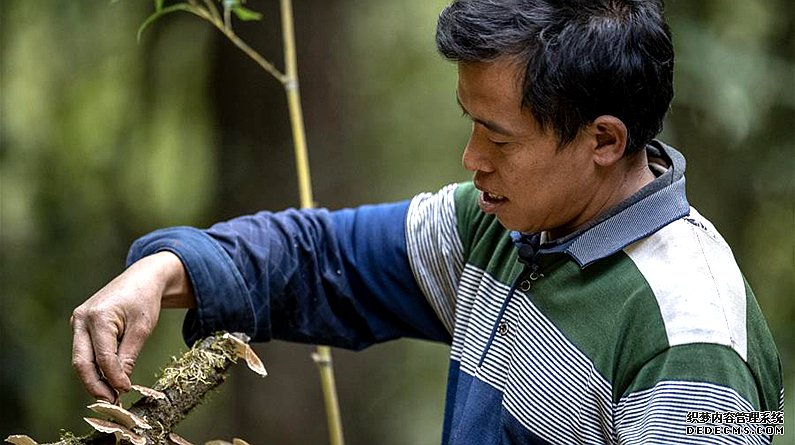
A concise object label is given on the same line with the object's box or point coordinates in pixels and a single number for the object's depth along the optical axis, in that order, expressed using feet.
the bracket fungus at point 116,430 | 10.77
